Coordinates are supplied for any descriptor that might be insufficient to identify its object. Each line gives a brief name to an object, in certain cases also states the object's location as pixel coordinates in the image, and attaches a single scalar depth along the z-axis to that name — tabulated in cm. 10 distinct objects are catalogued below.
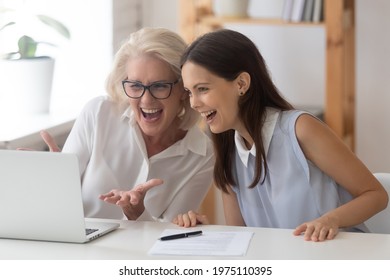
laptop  312
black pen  320
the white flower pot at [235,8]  608
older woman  402
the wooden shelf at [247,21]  582
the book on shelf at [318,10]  576
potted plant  527
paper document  301
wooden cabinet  565
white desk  296
